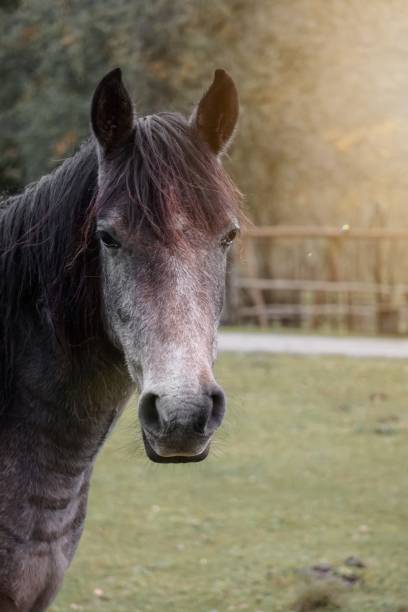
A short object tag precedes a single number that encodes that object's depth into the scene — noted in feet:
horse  17.79
